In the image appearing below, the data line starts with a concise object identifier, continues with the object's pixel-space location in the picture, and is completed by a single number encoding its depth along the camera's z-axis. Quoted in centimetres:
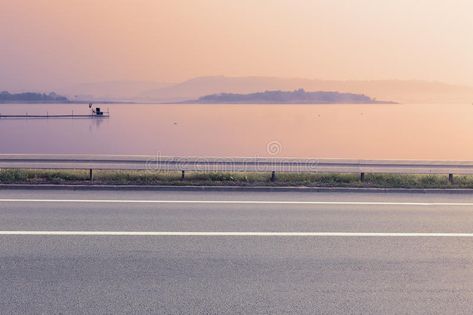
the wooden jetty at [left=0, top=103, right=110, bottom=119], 15366
